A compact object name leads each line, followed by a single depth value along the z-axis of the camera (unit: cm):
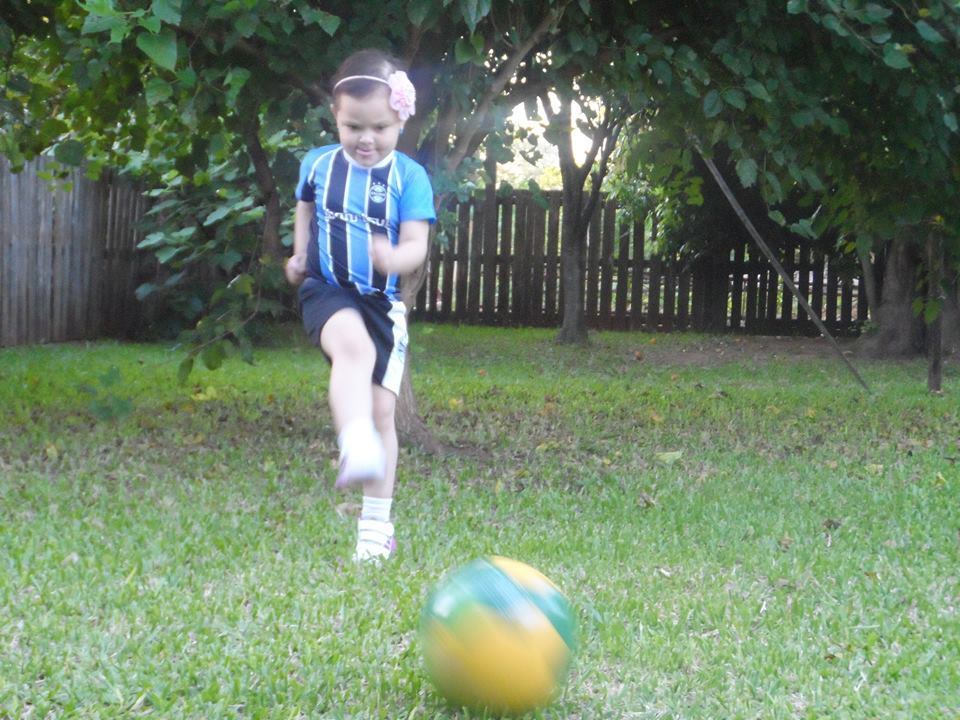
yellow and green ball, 287
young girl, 418
